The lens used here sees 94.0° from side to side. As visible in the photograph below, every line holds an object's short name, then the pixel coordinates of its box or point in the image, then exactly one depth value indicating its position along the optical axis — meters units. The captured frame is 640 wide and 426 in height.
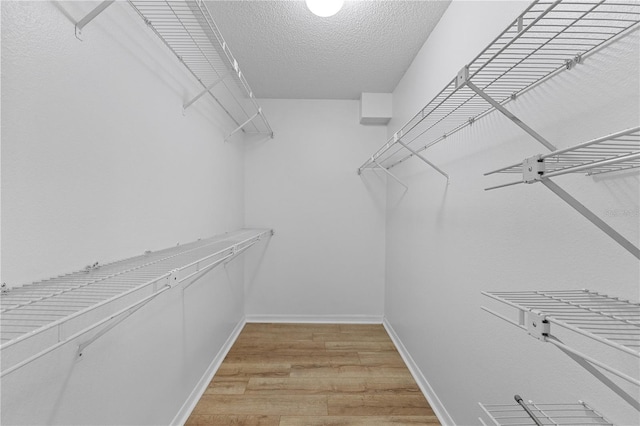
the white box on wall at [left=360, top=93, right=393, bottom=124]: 2.91
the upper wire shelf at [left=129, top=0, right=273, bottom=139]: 1.18
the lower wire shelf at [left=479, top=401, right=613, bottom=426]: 0.79
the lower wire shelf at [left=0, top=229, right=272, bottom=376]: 0.60
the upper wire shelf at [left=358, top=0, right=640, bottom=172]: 0.75
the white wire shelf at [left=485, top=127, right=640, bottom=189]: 0.45
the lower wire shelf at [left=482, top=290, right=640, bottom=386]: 0.55
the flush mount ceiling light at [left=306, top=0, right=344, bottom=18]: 1.53
